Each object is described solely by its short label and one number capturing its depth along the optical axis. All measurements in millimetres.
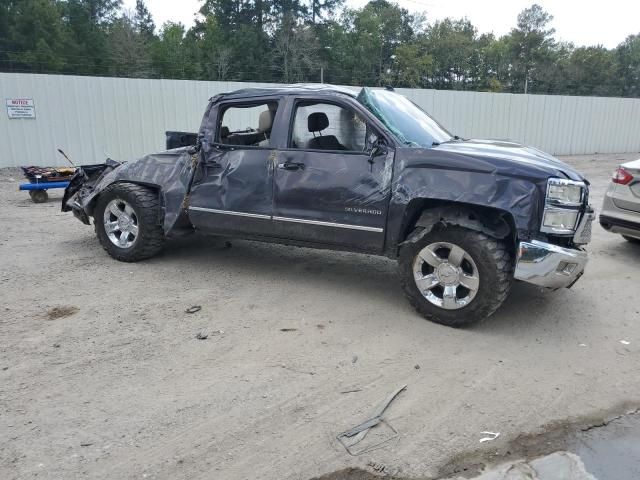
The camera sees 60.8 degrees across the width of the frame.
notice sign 12680
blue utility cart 9789
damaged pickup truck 4344
